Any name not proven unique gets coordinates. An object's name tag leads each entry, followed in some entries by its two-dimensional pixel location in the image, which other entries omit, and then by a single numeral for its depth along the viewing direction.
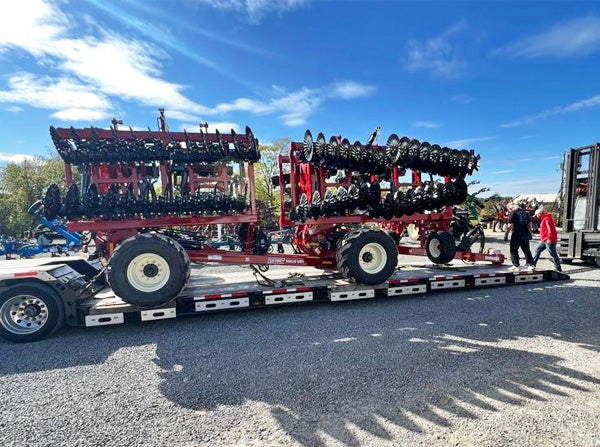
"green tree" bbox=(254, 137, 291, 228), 31.58
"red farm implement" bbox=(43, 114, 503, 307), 5.40
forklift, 9.91
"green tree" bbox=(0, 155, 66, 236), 28.03
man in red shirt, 8.53
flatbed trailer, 4.84
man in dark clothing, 8.71
